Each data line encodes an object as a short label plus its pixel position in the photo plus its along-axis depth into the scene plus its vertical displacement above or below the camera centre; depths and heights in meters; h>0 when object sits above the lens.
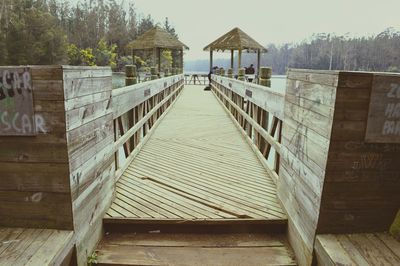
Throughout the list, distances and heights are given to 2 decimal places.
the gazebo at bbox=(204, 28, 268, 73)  18.12 +1.77
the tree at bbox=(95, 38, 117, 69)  53.06 +2.62
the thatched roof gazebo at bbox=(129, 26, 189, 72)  18.74 +1.84
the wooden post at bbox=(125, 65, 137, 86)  5.45 -0.07
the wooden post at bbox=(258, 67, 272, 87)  5.50 -0.04
